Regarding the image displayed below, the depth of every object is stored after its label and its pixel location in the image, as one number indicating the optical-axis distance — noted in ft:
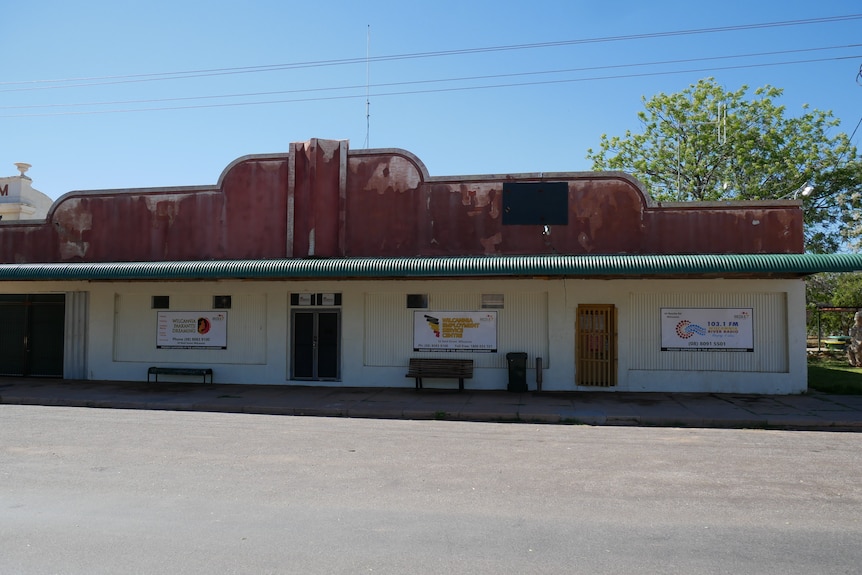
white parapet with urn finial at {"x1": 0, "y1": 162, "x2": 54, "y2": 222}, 78.18
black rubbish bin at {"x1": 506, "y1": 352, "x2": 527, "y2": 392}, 53.16
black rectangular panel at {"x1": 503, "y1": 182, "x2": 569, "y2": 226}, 53.78
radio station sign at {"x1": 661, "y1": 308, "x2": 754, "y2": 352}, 52.47
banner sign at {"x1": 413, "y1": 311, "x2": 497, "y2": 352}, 55.36
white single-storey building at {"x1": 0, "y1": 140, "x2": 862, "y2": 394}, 51.90
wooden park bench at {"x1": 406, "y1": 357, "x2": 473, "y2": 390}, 54.19
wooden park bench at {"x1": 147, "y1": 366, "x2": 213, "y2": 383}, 58.29
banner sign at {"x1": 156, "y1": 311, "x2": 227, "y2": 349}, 59.77
